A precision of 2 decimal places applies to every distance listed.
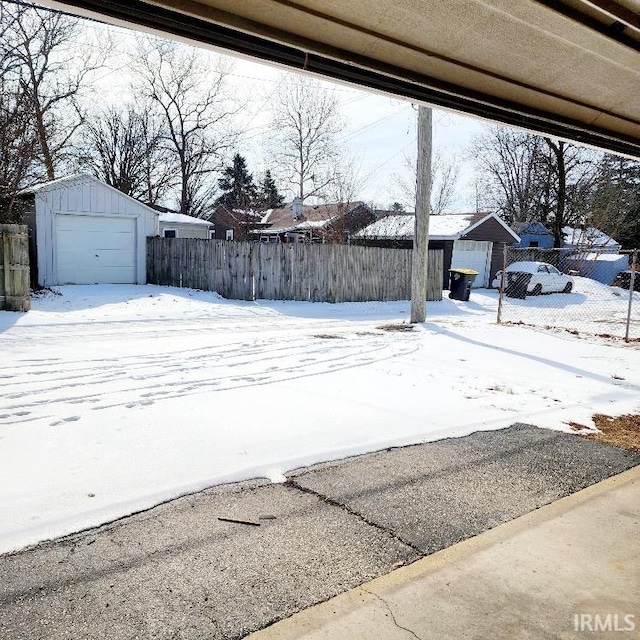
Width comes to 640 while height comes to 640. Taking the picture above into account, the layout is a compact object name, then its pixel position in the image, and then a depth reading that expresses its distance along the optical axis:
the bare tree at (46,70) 16.05
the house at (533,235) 33.81
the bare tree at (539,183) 28.29
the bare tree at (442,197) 36.02
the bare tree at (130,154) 29.61
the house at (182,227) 23.89
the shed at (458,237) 23.25
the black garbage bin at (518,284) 20.30
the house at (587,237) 29.70
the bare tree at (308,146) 31.41
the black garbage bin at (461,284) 18.55
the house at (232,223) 28.42
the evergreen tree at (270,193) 40.54
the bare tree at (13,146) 12.68
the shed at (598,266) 28.97
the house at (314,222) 24.66
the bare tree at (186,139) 30.27
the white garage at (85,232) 14.90
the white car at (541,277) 21.06
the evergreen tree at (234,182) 41.47
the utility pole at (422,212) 11.12
